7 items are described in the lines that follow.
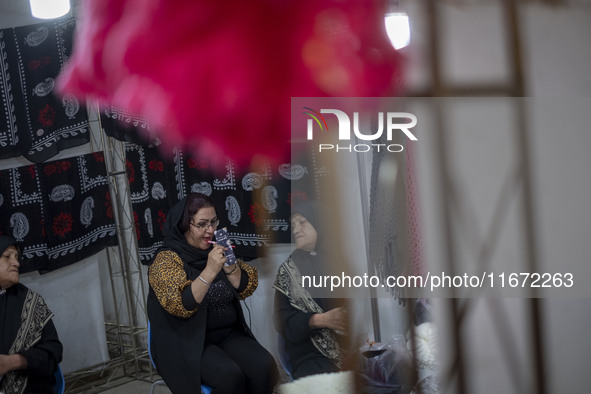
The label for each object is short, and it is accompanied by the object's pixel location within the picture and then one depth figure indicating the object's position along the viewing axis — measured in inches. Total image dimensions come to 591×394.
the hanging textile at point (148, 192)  138.9
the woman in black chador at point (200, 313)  98.3
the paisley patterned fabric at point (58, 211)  139.6
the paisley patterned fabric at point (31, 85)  137.4
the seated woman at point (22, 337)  102.2
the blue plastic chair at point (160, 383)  98.7
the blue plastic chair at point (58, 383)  106.0
